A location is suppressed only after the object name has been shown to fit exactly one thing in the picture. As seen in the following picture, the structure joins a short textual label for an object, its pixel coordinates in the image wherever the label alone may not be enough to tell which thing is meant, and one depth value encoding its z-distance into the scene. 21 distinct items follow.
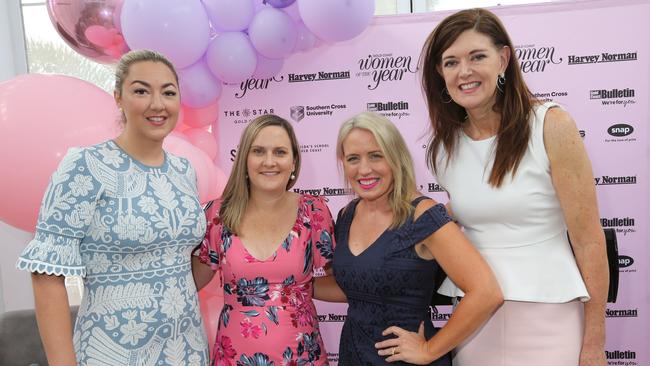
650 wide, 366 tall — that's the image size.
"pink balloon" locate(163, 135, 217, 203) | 2.21
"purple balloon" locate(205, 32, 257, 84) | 2.50
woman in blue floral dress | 1.35
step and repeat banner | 2.75
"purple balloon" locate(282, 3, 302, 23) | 2.54
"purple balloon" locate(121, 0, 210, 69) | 2.25
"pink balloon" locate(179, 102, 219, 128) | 2.82
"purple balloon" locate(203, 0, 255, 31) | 2.42
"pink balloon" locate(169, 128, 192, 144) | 2.51
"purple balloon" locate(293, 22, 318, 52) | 2.65
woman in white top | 1.47
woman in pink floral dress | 1.68
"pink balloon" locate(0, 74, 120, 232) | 1.89
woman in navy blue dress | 1.49
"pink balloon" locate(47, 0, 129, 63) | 2.47
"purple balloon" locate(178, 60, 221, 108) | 2.57
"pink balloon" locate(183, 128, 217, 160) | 2.88
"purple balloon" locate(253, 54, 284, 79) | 2.70
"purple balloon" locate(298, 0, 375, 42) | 2.37
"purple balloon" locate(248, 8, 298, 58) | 2.46
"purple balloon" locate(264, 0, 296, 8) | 2.49
